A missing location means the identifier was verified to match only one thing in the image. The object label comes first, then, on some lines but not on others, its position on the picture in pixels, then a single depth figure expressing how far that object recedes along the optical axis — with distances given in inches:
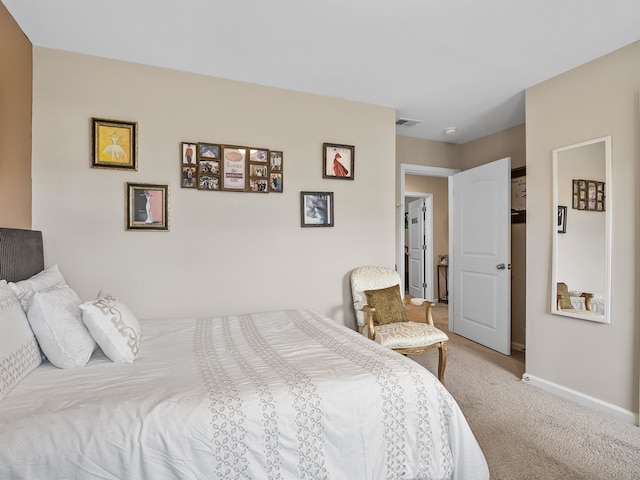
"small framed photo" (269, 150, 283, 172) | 119.3
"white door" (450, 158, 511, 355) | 145.6
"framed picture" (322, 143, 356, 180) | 127.4
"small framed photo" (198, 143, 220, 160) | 109.7
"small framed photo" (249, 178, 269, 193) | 116.6
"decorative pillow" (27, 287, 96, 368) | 60.7
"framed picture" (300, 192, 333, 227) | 124.2
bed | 43.6
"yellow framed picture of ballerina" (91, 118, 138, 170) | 98.4
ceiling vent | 151.6
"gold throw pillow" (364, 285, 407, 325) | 118.3
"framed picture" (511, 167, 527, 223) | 153.9
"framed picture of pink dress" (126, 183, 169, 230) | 101.5
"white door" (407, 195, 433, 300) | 268.2
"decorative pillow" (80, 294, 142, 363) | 65.0
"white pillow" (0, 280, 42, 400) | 50.6
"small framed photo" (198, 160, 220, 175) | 109.9
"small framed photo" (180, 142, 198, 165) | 107.9
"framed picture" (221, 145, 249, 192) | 113.3
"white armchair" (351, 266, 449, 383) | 106.5
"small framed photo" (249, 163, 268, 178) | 116.5
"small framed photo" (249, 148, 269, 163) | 116.8
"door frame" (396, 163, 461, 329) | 166.6
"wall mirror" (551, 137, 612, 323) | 97.4
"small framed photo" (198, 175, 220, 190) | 109.8
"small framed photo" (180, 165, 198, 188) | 107.9
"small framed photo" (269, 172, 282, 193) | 119.4
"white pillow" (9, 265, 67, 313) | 65.0
